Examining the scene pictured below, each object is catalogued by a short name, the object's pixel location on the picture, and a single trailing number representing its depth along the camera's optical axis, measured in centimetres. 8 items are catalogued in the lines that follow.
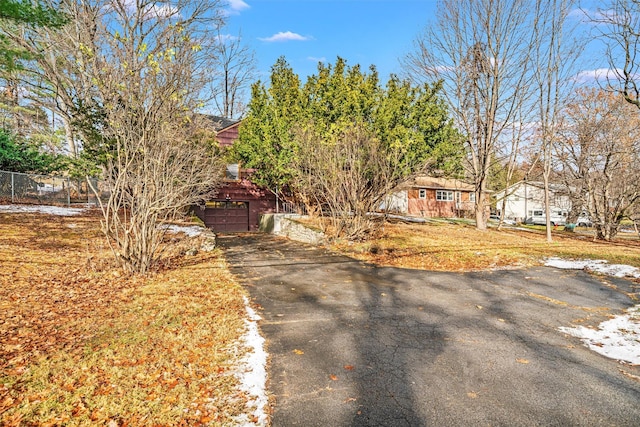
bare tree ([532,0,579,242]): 1457
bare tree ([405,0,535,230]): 1623
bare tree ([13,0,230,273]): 634
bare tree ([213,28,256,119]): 3206
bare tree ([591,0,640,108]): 975
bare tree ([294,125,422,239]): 1091
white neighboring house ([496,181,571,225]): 3697
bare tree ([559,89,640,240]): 1627
